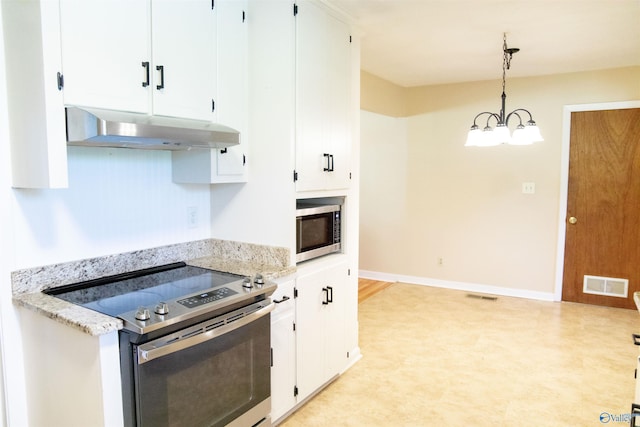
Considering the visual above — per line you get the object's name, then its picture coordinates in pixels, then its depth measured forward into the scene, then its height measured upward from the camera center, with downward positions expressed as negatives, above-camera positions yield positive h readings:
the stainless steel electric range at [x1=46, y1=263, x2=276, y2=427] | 1.57 -0.67
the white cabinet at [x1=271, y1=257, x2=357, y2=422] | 2.35 -0.93
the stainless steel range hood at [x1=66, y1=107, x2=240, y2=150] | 1.62 +0.18
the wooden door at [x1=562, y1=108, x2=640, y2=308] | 4.36 -0.28
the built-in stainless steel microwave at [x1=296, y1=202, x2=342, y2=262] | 2.53 -0.34
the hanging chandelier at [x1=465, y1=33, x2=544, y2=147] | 2.95 +0.29
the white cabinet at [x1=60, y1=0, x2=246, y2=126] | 1.68 +0.53
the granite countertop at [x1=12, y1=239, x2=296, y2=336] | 1.57 -0.48
